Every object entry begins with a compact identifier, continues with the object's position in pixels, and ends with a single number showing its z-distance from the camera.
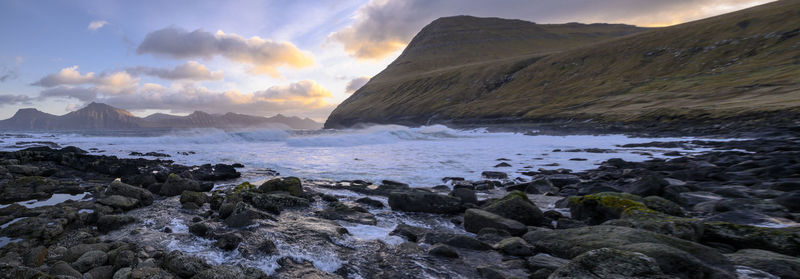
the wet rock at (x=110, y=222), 6.80
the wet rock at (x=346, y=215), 7.70
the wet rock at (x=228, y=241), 5.69
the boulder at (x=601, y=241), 4.11
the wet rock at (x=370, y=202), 9.17
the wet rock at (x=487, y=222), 6.41
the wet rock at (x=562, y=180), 11.62
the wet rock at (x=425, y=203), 8.50
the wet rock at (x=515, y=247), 5.32
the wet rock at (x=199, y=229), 6.42
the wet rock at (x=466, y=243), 5.70
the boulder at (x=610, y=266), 3.40
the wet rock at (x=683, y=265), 3.70
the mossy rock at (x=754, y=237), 4.60
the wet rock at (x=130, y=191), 8.88
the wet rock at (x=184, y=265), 4.40
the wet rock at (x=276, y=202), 8.24
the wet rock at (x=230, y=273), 4.11
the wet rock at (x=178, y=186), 10.16
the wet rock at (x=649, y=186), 8.70
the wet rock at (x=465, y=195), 9.19
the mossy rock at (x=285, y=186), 9.88
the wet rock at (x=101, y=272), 4.31
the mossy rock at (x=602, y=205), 6.48
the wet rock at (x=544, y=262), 4.56
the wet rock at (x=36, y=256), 4.86
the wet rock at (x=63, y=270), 4.15
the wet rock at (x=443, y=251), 5.37
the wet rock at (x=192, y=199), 8.88
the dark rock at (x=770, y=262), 3.77
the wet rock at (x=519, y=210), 7.16
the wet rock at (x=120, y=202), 8.00
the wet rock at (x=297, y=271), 4.75
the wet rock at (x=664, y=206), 6.89
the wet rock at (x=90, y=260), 4.57
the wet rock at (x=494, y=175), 13.86
